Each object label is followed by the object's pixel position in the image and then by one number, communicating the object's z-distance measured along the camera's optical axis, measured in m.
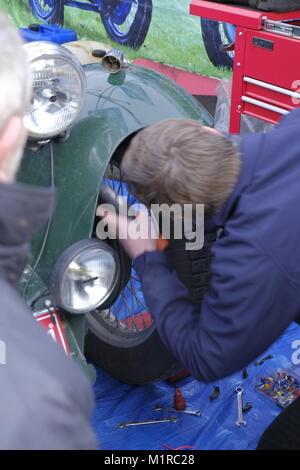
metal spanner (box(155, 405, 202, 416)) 2.29
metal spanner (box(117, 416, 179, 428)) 2.25
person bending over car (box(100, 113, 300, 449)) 1.35
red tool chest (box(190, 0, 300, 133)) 2.85
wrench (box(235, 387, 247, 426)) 2.23
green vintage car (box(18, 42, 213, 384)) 1.78
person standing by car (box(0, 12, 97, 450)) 0.75
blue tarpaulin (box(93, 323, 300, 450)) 2.19
